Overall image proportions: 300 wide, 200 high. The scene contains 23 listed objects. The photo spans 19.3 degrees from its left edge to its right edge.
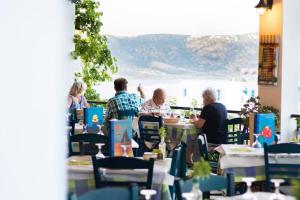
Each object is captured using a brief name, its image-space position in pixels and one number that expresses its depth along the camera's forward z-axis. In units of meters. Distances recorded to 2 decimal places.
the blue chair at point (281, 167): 6.99
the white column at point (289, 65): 11.91
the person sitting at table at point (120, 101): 10.82
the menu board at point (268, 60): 12.05
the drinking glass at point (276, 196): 4.56
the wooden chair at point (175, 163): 6.35
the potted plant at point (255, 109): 11.78
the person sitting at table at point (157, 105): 11.86
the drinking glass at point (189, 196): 4.02
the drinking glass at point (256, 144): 7.94
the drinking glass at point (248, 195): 4.32
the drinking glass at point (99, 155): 6.76
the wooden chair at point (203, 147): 8.25
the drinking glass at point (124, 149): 6.85
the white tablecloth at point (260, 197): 4.83
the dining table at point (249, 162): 7.38
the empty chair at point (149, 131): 10.89
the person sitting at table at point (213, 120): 10.26
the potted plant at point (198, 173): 3.93
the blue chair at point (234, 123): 10.49
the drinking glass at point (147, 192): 4.14
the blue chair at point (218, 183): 5.01
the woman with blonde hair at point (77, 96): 12.58
